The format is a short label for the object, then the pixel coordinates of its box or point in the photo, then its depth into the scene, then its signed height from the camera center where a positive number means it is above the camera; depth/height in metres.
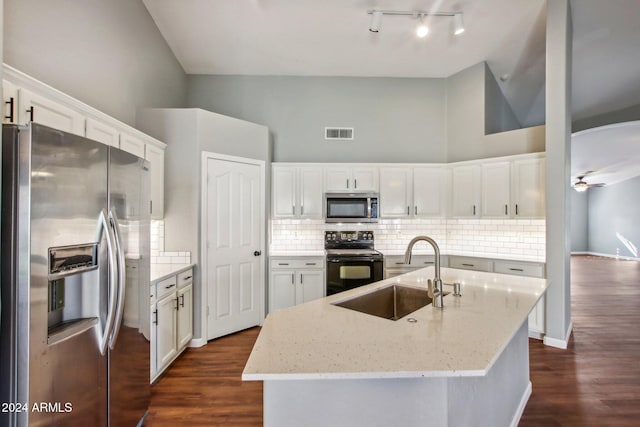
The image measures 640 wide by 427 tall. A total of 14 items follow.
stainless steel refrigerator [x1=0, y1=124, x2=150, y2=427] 1.16 -0.31
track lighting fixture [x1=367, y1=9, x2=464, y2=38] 3.08 +2.14
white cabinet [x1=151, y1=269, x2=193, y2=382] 2.50 -1.00
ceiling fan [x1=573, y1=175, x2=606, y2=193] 10.21 +1.16
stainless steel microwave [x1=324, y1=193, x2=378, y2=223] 4.21 +0.15
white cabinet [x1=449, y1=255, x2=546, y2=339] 3.35 -0.66
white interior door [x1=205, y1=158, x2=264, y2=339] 3.39 -0.37
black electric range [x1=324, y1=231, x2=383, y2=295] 3.91 -0.73
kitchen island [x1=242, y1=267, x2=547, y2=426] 1.02 -0.53
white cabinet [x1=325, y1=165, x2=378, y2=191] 4.29 +0.57
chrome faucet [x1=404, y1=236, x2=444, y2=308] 1.63 -0.41
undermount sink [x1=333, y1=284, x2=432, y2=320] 1.87 -0.57
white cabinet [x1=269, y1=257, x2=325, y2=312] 3.97 -0.90
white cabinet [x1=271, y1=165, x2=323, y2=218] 4.24 +0.36
